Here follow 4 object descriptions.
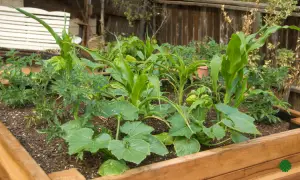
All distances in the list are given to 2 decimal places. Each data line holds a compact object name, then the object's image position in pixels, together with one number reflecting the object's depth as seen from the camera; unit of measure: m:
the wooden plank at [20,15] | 6.36
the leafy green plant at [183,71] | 2.61
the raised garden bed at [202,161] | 1.86
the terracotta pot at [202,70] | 3.77
